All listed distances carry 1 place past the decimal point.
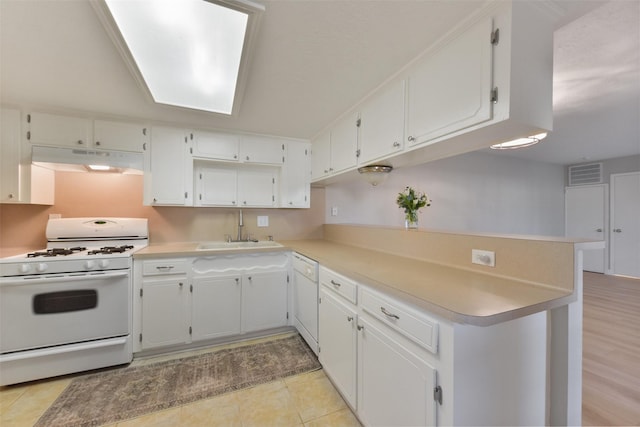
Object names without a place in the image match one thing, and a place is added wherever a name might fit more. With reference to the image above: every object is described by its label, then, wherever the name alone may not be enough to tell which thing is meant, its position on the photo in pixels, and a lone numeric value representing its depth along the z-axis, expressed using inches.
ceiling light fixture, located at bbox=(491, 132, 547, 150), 52.5
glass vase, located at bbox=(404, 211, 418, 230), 90.6
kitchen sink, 102.5
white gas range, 67.3
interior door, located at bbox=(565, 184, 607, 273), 204.5
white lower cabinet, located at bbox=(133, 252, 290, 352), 81.6
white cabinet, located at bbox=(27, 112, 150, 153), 80.8
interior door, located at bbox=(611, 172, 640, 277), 186.7
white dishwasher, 79.8
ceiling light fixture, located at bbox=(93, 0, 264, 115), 42.3
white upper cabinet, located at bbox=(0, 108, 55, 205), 78.0
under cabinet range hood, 80.0
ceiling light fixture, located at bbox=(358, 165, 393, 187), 79.4
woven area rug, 60.5
